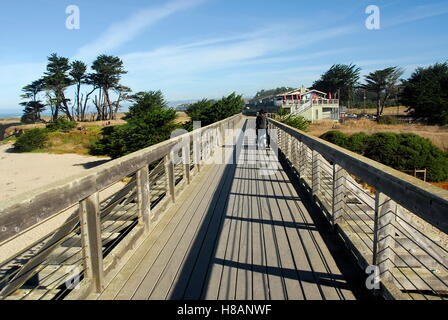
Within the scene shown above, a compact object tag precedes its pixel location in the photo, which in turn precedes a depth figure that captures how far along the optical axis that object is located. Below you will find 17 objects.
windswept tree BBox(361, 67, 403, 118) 76.69
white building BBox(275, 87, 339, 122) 53.00
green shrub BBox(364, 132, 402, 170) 29.12
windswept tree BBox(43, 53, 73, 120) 66.88
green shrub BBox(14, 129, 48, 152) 44.12
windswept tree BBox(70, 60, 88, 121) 69.93
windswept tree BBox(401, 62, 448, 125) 48.78
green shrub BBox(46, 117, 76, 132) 53.45
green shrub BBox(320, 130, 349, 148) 32.44
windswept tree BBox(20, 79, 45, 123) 76.94
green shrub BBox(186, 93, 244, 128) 29.92
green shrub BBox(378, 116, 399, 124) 53.21
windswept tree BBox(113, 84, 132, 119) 72.25
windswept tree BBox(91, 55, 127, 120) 67.62
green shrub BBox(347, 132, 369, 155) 30.98
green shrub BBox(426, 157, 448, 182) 27.16
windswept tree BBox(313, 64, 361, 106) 88.24
